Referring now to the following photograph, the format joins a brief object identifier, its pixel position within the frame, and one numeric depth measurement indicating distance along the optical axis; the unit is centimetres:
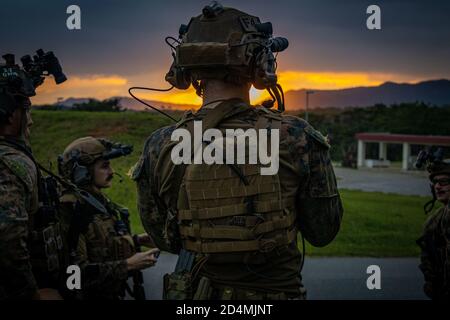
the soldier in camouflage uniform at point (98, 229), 441
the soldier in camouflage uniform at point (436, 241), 491
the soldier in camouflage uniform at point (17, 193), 317
